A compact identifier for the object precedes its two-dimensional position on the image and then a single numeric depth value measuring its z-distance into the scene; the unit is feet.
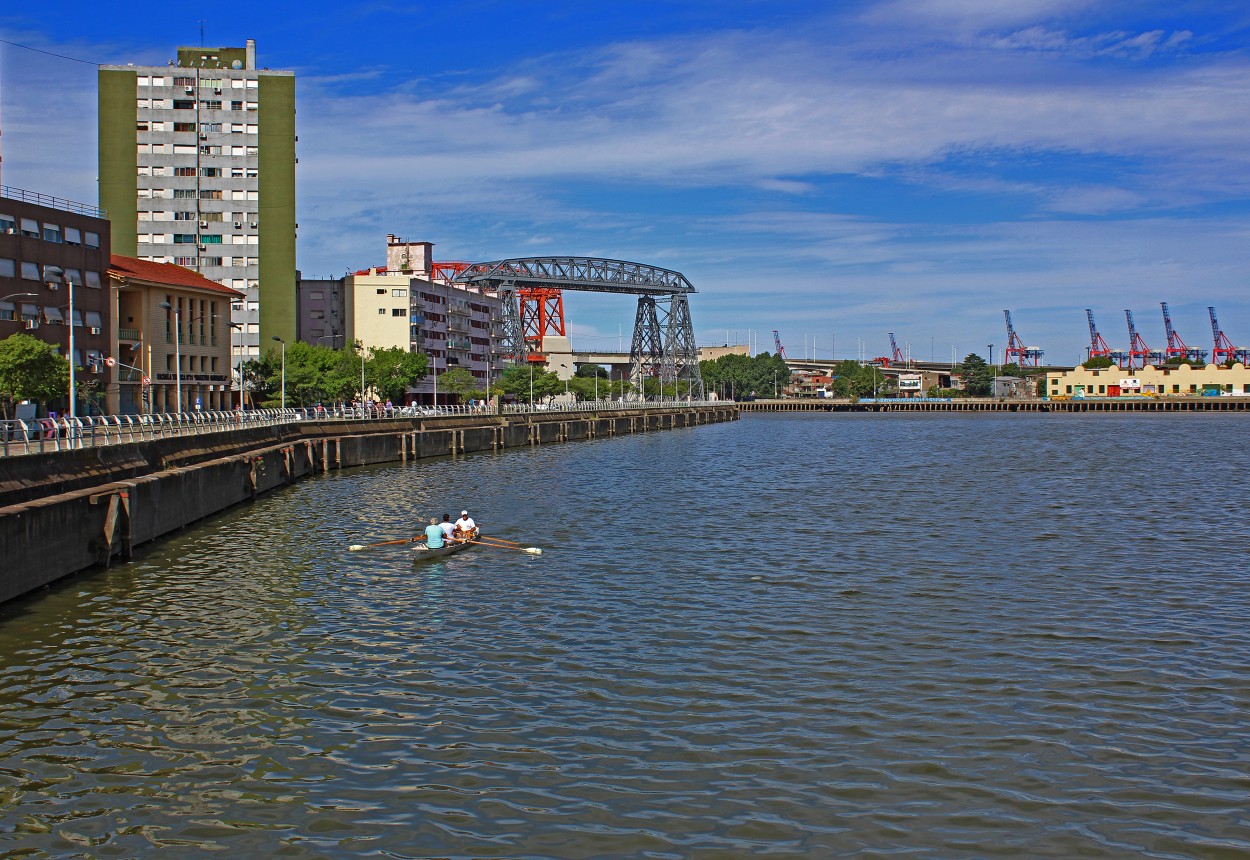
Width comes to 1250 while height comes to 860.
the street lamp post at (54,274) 195.93
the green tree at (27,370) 150.20
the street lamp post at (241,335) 321.52
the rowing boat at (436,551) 91.50
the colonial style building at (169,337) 228.43
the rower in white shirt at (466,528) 97.55
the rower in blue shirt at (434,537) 92.99
